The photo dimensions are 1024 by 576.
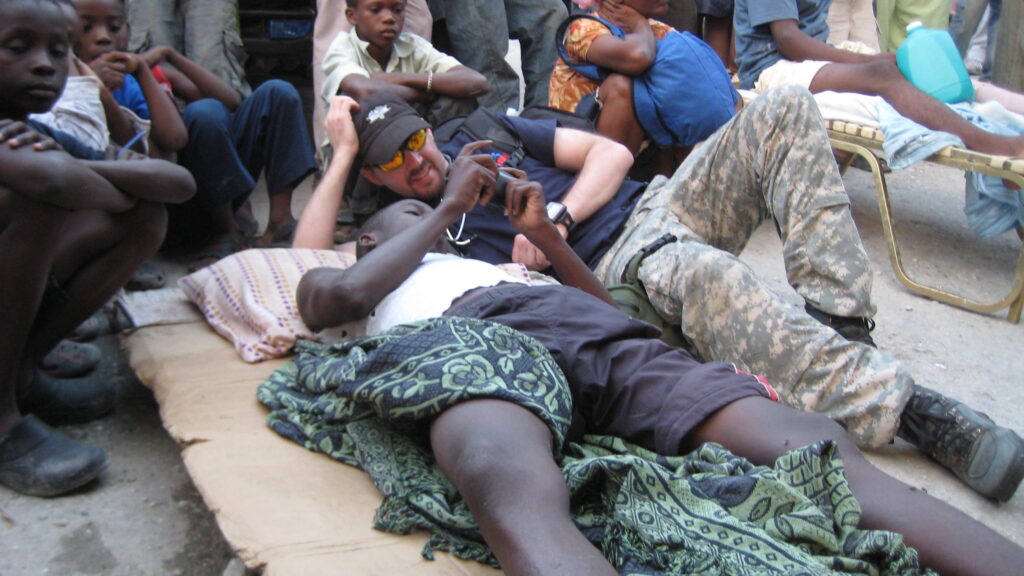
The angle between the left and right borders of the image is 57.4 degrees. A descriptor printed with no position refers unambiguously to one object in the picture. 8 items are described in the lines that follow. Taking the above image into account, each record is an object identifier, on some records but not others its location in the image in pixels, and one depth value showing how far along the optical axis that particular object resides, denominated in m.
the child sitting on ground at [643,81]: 3.96
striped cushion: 2.61
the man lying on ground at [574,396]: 1.62
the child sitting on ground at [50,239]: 2.09
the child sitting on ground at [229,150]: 3.51
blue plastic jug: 4.42
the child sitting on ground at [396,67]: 3.61
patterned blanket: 1.67
